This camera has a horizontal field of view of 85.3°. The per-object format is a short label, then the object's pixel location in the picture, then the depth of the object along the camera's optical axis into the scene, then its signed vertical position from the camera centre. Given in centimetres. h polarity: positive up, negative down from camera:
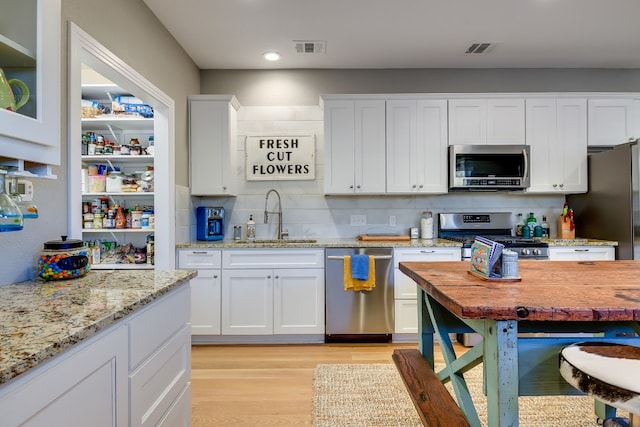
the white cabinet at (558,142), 338 +71
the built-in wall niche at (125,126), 172 +68
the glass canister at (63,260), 140 -19
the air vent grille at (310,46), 308 +153
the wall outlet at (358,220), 369 -6
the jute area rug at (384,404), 195 -116
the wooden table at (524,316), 101 -30
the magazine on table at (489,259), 142 -18
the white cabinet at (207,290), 308 -67
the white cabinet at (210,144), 336 +68
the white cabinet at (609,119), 338 +93
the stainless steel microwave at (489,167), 330 +45
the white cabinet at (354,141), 338 +71
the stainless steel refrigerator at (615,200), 286 +13
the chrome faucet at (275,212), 365 +3
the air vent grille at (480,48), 314 +154
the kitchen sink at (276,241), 324 -26
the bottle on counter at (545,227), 361 -13
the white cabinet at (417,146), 338 +67
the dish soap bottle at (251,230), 356 -16
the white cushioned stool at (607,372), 78 -38
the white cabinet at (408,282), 310 -61
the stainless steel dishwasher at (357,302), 307 -78
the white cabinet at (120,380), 73 -45
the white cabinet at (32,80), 110 +46
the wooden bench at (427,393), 124 -73
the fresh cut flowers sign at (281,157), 368 +61
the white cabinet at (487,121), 338 +91
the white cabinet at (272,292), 309 -69
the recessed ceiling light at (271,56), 330 +153
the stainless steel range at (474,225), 361 -11
